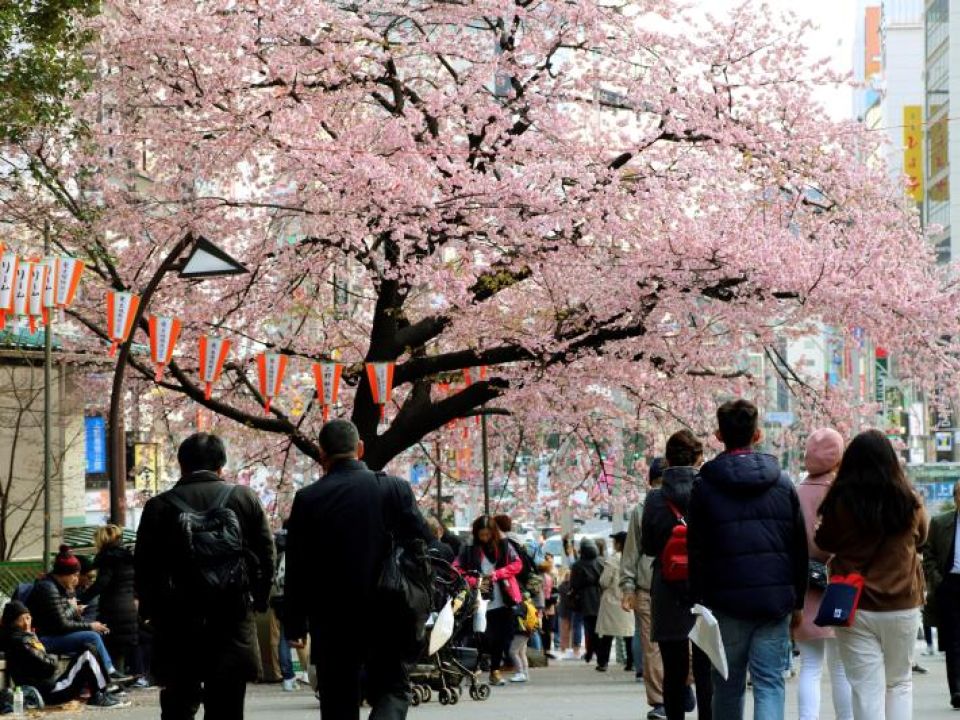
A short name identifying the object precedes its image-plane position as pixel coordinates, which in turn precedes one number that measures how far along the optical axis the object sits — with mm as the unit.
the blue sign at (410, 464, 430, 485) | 40847
